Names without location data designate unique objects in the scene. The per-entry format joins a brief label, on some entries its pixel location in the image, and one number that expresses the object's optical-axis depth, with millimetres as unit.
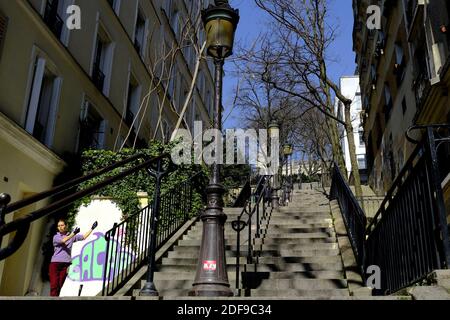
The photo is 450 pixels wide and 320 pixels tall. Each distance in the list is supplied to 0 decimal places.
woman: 8280
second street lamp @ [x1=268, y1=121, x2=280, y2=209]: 15509
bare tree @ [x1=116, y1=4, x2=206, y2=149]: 19375
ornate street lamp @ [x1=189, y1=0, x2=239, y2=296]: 5914
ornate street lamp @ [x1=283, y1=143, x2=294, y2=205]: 21030
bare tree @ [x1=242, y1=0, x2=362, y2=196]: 19078
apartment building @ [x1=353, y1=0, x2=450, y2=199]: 13602
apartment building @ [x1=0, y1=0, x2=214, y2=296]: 11625
